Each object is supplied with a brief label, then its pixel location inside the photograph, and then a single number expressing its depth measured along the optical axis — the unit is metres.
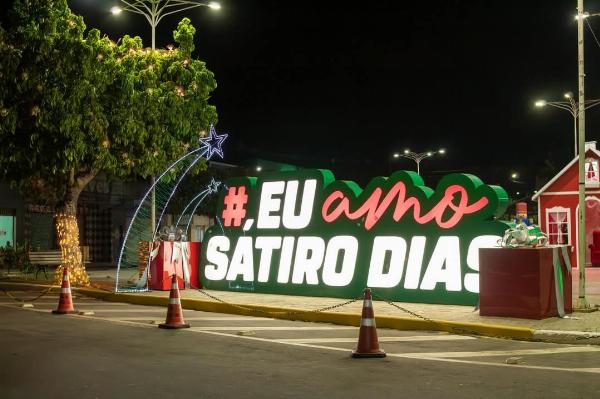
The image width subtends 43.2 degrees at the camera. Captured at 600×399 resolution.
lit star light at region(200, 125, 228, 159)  19.56
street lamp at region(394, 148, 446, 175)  49.25
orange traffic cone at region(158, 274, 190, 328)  12.48
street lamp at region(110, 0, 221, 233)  20.50
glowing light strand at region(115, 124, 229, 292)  19.52
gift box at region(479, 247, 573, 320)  13.13
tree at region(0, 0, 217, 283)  19.55
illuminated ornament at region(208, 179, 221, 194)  20.56
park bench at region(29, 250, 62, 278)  25.41
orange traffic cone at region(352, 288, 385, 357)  9.59
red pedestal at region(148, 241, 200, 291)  19.55
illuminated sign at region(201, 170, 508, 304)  15.73
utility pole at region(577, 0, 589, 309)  14.94
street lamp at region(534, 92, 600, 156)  27.53
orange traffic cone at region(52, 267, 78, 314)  14.76
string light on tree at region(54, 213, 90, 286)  21.84
